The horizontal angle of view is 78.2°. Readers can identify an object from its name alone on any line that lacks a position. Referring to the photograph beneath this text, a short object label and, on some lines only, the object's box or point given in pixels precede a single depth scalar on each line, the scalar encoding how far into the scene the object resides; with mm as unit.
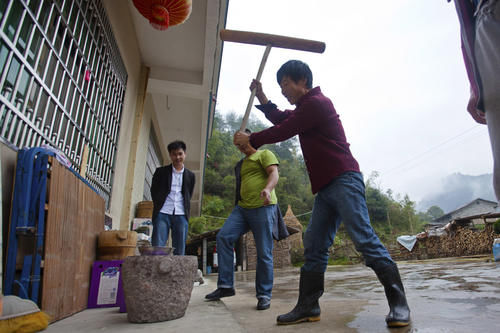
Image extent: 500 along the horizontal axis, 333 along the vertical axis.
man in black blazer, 3283
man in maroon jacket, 1640
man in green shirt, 2498
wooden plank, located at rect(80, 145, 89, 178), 2828
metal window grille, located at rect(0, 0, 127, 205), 1883
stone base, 1744
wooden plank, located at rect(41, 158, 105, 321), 1832
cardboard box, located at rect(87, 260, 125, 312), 2553
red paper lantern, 3012
